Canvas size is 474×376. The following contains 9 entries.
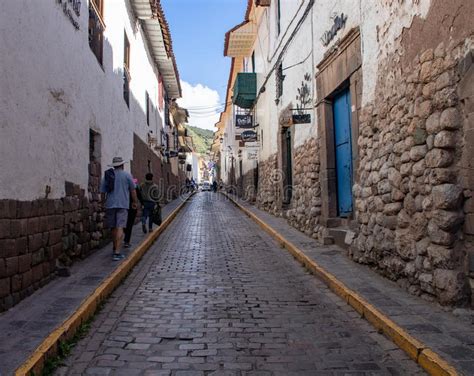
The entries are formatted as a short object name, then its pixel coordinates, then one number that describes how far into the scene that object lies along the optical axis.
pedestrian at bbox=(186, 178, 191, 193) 45.60
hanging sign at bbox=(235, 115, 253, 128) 20.44
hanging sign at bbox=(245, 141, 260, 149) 20.20
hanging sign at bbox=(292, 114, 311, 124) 9.57
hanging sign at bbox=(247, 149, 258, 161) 20.86
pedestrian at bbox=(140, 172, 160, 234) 10.85
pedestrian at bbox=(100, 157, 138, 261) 7.25
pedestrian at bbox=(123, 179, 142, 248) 8.52
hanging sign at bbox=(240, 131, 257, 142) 18.84
